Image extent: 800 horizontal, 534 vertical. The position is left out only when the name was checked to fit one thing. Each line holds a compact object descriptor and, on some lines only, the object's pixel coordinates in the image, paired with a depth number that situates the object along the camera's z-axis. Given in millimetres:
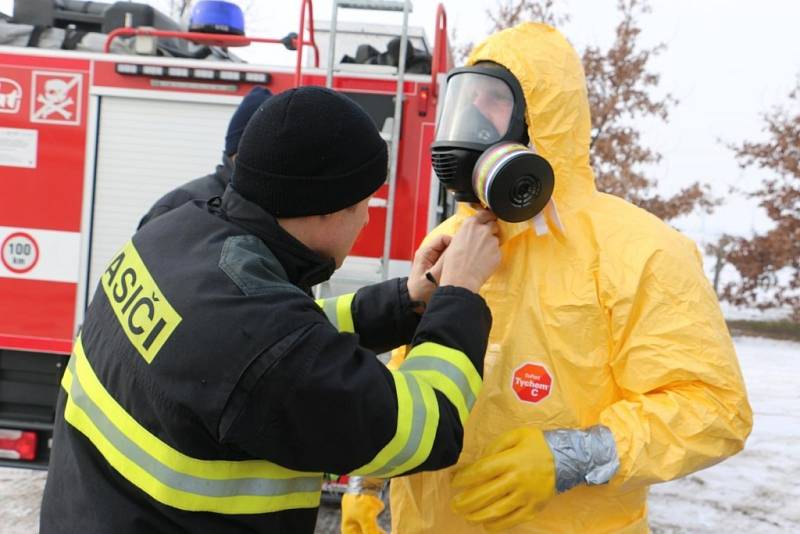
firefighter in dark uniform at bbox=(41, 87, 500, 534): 1146
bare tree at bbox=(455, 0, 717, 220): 10016
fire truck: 3711
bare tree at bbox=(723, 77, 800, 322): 12125
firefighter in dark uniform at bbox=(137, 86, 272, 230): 3102
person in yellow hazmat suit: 1536
